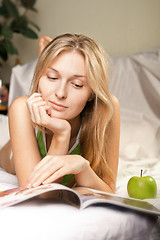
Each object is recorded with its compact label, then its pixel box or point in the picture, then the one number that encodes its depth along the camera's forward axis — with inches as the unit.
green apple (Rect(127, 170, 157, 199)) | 43.7
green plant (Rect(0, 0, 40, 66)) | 125.7
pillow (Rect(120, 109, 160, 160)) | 72.9
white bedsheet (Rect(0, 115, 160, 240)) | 30.0
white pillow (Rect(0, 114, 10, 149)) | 72.9
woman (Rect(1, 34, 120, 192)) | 42.4
